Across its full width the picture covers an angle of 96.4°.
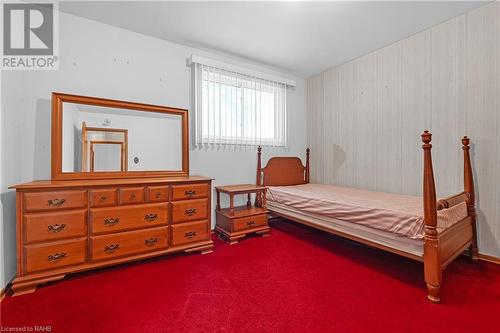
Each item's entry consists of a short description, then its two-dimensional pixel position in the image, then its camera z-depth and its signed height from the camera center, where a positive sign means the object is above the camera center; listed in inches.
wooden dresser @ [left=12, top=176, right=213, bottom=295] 66.4 -19.2
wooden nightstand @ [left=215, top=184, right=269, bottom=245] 105.3 -24.8
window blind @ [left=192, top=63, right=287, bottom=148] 116.9 +33.6
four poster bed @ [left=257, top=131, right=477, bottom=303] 61.4 -18.1
